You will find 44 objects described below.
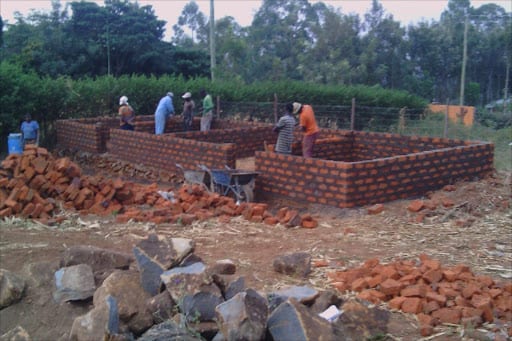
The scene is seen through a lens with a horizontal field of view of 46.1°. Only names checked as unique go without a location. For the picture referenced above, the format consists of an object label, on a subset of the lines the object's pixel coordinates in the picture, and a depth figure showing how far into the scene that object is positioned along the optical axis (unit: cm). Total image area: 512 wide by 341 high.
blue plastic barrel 1394
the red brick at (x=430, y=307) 474
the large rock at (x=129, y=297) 455
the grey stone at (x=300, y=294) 449
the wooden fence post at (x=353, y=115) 1647
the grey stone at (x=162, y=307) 453
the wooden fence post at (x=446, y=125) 1512
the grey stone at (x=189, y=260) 502
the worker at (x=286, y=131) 1057
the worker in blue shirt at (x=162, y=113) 1460
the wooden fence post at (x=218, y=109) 2055
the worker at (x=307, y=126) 1080
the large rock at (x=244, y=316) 383
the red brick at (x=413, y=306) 479
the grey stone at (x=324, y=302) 456
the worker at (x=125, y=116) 1450
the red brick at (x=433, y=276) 520
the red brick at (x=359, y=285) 530
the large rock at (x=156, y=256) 488
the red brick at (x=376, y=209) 825
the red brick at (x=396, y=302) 488
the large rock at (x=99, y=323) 421
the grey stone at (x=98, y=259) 574
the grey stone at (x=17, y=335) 491
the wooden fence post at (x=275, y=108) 1922
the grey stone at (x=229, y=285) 462
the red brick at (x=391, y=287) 507
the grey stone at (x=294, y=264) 570
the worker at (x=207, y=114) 1631
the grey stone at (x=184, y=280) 447
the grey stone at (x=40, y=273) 572
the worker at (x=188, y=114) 1594
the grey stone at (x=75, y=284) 526
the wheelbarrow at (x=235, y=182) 955
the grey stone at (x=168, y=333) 397
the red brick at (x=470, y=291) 493
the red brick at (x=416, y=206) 831
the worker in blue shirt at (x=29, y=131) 1399
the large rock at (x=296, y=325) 379
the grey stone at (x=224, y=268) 540
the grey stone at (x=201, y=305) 430
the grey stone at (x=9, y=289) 543
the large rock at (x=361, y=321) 425
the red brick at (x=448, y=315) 458
